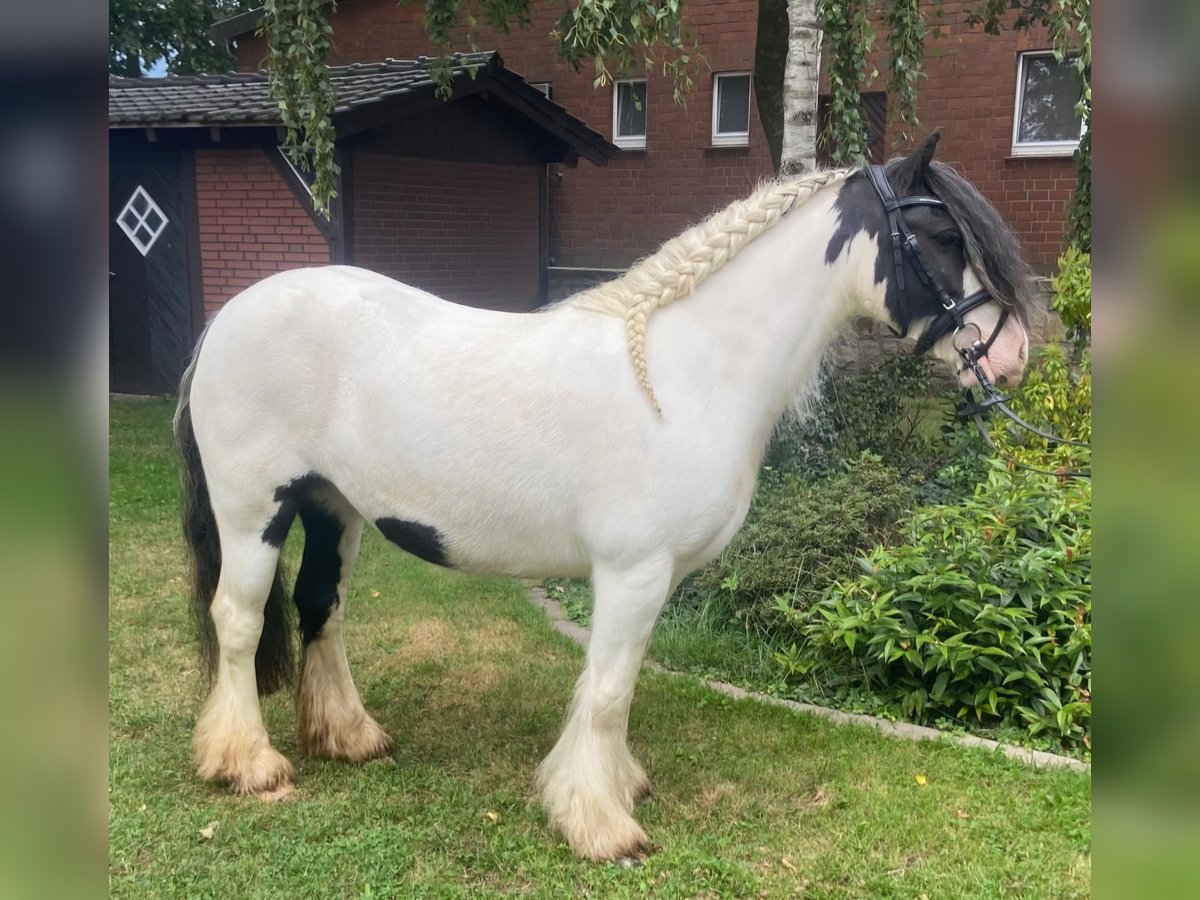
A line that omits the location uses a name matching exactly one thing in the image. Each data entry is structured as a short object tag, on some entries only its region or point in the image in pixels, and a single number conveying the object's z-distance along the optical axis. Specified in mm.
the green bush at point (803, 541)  4504
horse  2600
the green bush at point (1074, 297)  5238
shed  9391
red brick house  10703
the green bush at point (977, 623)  3625
